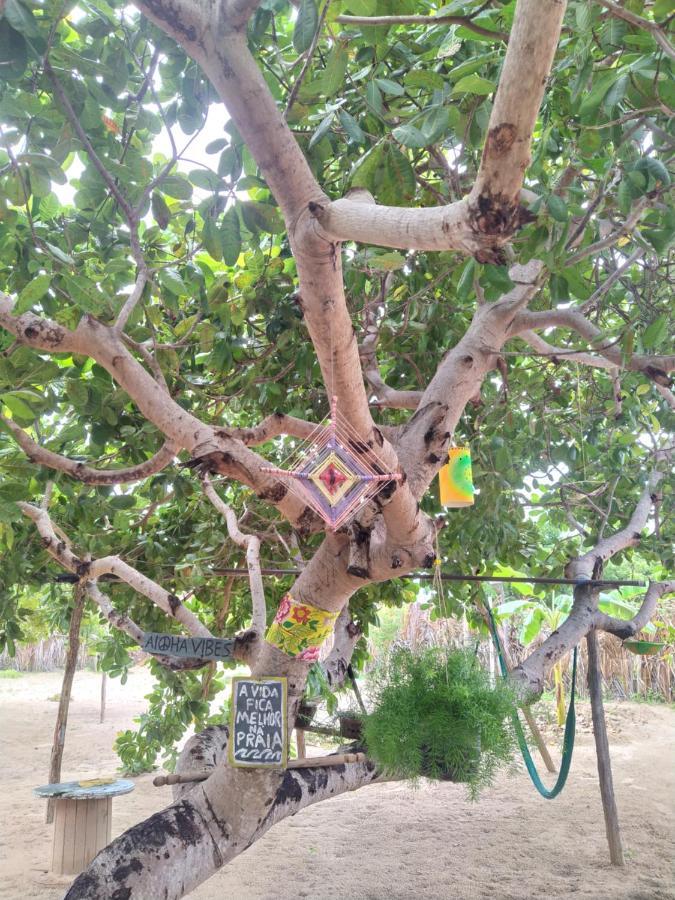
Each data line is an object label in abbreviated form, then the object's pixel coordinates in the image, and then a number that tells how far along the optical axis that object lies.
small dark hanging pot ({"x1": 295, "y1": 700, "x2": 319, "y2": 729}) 3.44
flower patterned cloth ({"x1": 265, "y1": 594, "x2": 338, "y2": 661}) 2.39
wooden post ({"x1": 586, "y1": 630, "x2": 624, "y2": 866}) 4.20
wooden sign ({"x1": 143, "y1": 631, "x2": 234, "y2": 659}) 2.39
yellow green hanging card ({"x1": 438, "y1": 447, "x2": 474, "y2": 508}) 2.69
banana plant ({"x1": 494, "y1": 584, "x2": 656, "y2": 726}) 8.45
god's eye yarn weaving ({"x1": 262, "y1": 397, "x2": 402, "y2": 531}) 1.79
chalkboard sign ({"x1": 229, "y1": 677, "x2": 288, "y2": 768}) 2.21
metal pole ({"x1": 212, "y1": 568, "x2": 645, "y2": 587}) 3.20
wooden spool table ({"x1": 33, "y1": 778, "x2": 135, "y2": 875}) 4.19
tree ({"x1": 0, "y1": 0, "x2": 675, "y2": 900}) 1.38
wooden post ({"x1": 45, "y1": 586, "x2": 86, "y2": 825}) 4.68
